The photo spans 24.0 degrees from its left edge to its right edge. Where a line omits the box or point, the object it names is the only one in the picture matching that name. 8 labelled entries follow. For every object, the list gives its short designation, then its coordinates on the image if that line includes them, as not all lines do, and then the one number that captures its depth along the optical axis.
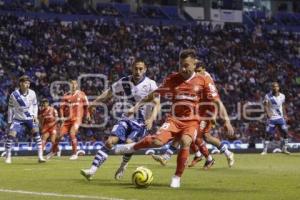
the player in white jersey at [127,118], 13.69
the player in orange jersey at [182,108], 12.34
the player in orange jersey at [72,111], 24.89
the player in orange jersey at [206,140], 16.77
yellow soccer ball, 12.17
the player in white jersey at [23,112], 21.17
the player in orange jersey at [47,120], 26.30
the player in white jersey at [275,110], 27.89
